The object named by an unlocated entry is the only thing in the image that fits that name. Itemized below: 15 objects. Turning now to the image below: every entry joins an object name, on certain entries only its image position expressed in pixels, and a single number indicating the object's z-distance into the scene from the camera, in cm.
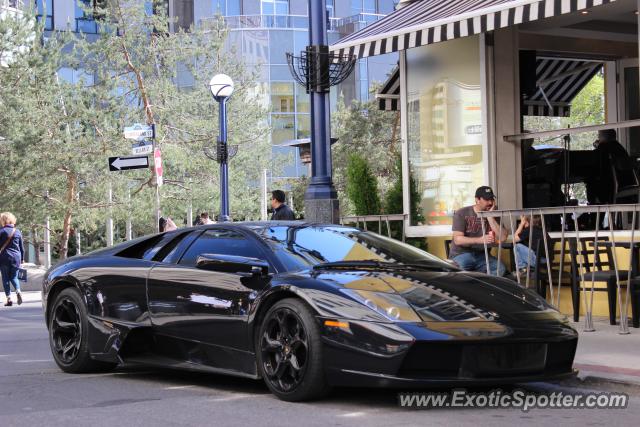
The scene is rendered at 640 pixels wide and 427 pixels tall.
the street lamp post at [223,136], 1734
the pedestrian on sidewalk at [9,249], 1789
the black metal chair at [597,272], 1051
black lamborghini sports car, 619
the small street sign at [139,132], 1867
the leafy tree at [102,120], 2953
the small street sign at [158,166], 1815
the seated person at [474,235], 1131
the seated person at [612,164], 1417
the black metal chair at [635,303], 1029
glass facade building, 5116
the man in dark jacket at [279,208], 1449
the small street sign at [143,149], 1873
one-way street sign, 1812
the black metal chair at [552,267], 1114
